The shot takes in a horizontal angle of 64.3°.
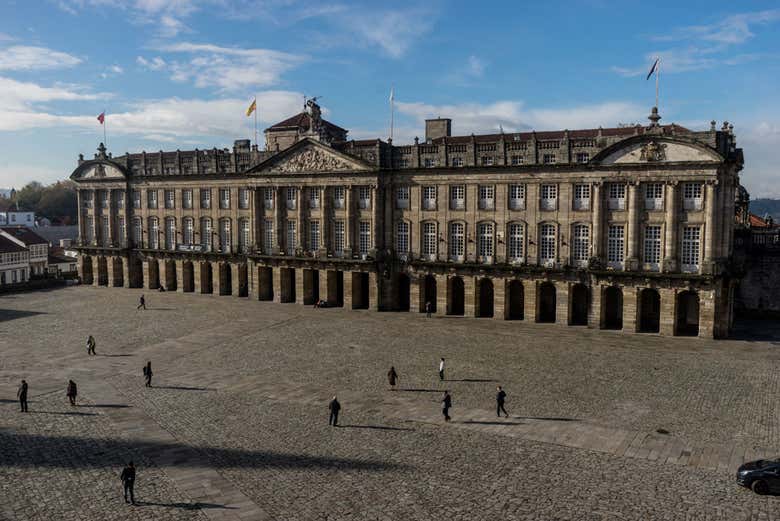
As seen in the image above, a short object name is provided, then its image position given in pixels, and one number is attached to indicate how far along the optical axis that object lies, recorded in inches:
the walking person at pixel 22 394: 1117.9
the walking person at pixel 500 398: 1090.1
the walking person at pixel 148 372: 1274.6
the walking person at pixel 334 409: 1047.6
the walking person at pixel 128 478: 784.3
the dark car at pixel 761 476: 800.9
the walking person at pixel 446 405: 1075.3
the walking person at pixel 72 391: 1144.8
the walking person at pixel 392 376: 1251.2
